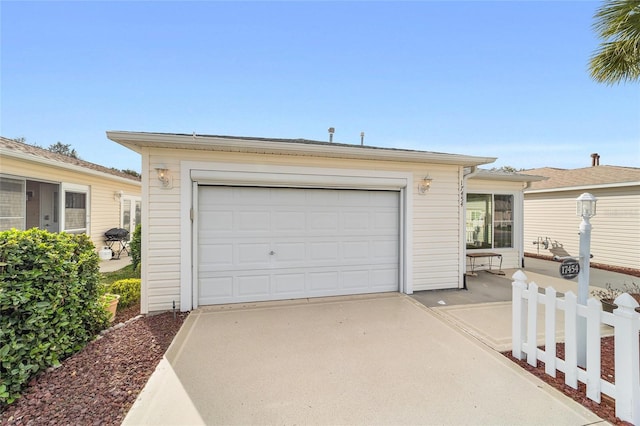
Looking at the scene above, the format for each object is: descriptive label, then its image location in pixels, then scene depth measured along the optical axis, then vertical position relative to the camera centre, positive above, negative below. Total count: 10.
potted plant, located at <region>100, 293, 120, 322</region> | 3.72 -1.32
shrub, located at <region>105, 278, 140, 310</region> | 4.76 -1.43
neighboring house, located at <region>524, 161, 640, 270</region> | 8.20 +0.04
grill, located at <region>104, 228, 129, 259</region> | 9.86 -1.05
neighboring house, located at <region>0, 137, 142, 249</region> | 6.55 +0.55
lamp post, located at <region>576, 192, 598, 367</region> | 2.79 -0.46
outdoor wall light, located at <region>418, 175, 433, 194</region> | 5.55 +0.60
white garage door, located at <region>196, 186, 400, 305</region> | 4.79 -0.57
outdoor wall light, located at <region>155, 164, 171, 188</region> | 4.34 +0.60
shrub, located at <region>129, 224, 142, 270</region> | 6.62 -0.91
